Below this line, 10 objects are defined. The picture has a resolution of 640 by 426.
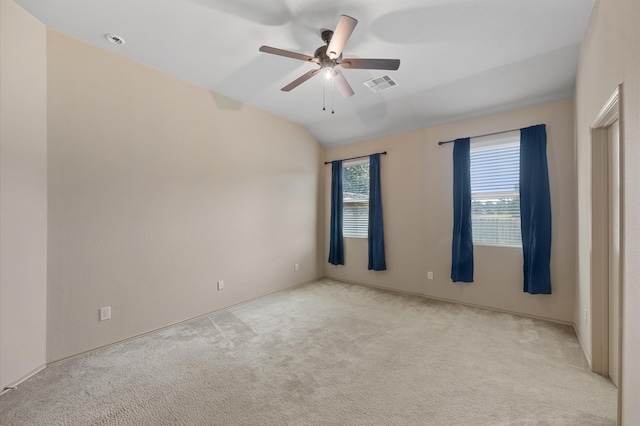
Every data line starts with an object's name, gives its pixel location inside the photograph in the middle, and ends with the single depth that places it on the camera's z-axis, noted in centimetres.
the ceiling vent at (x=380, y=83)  319
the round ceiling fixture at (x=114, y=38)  242
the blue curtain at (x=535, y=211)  312
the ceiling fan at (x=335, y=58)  190
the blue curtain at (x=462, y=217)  366
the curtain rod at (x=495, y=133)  345
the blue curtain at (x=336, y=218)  505
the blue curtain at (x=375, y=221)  450
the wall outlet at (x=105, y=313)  258
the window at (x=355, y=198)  492
